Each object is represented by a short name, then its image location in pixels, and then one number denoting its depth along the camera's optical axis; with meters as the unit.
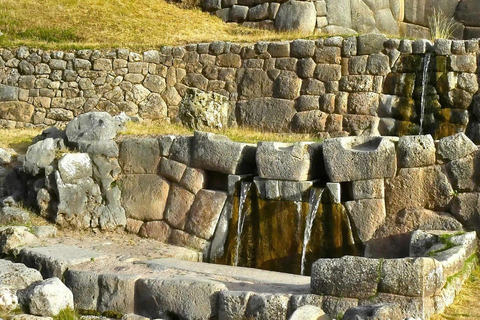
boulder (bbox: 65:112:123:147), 12.91
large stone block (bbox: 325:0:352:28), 20.95
